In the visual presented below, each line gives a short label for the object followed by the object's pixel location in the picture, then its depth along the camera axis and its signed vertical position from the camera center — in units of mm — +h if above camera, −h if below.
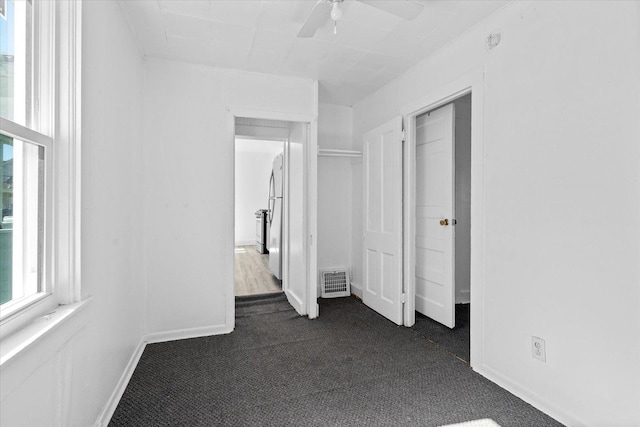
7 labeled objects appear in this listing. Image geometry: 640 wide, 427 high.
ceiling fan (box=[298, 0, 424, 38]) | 1620 +1044
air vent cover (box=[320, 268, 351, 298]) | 3988 -868
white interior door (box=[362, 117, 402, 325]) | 3055 -66
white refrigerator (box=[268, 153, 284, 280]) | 4430 -62
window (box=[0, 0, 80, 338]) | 1085 +212
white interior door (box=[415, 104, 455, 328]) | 2955 -21
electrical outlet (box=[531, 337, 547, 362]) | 1809 -769
